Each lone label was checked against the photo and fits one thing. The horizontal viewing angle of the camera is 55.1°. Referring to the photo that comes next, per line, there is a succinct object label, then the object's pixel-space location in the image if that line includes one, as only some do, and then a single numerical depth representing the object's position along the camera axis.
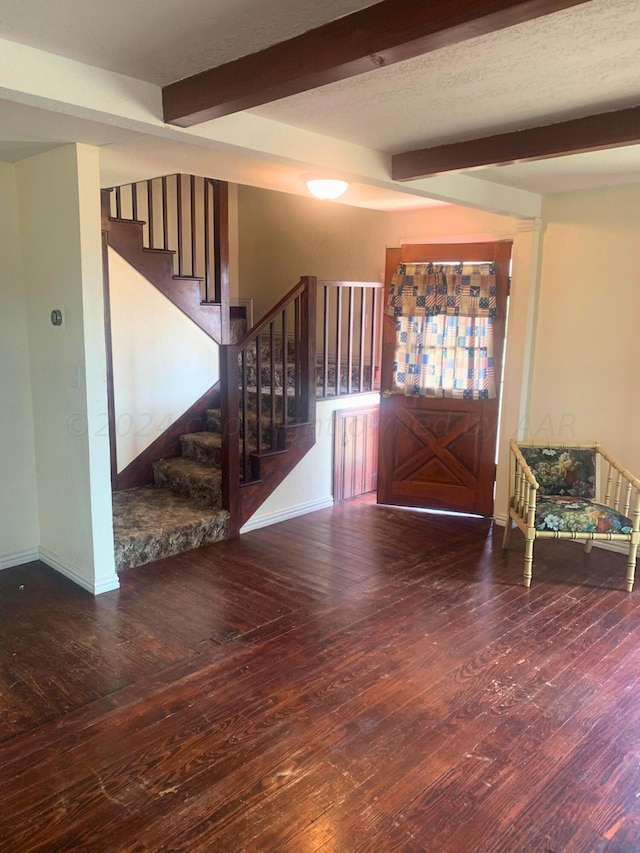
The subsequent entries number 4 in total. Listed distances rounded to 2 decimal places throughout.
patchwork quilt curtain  4.59
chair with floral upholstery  3.60
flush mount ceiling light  3.79
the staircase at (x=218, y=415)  4.20
